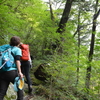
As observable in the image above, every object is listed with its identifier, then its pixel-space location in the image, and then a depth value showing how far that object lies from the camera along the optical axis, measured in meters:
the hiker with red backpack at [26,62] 3.42
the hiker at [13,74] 2.13
